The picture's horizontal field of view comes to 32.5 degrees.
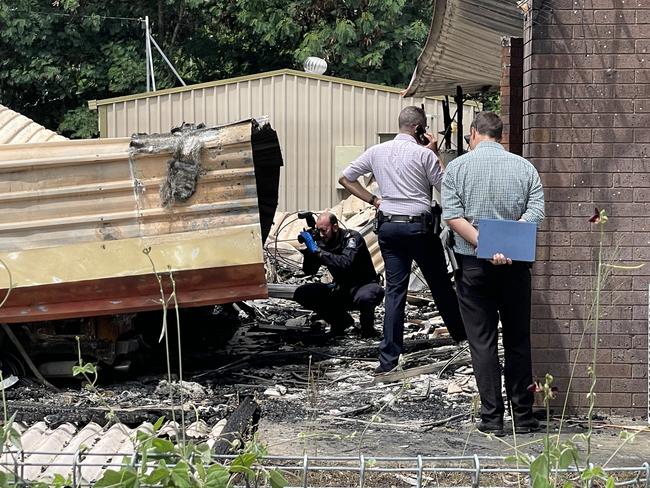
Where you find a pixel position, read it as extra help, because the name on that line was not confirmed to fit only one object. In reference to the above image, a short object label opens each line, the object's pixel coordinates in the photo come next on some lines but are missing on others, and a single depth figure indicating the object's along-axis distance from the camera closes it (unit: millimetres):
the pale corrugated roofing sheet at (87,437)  5637
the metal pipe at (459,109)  13383
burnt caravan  7457
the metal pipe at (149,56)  21936
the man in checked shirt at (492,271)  6000
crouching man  9703
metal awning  8484
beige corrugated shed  19328
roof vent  20875
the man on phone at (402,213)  7895
